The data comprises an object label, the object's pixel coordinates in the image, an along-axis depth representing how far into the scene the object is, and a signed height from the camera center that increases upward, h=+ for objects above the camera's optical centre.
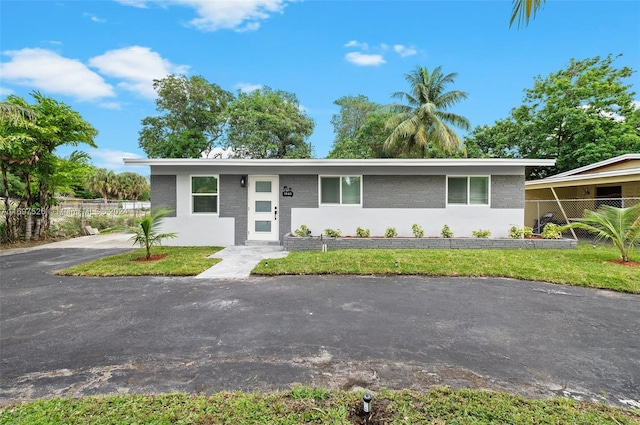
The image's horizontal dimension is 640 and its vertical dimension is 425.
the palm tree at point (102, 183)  34.41 +3.51
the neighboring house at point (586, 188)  10.22 +1.09
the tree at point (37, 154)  9.60 +1.98
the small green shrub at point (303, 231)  9.12 -0.55
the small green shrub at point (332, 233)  9.12 -0.61
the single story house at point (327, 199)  9.41 +0.46
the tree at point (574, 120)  15.11 +5.26
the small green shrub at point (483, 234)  9.12 -0.64
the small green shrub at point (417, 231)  9.22 -0.56
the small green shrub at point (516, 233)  9.02 -0.60
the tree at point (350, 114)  29.11 +9.92
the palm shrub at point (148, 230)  7.16 -0.42
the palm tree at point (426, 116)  18.39 +6.24
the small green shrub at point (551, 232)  8.66 -0.57
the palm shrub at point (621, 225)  6.48 -0.26
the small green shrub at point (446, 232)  9.11 -0.58
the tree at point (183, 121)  24.98 +8.04
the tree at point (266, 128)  23.62 +7.01
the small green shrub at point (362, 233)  9.17 -0.61
